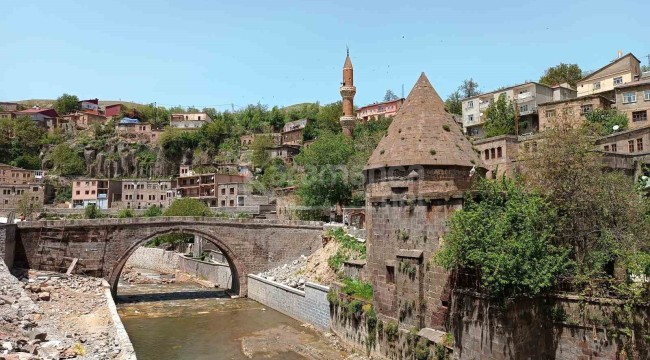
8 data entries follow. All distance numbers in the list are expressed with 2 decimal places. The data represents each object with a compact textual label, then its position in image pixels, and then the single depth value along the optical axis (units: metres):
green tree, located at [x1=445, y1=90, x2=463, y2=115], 70.53
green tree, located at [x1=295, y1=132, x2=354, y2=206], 40.78
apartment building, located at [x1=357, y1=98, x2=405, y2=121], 77.75
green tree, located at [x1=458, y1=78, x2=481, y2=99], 76.25
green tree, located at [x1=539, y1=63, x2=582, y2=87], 55.73
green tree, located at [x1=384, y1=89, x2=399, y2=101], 108.00
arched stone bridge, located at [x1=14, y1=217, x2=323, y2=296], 27.39
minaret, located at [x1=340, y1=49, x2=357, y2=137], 54.31
